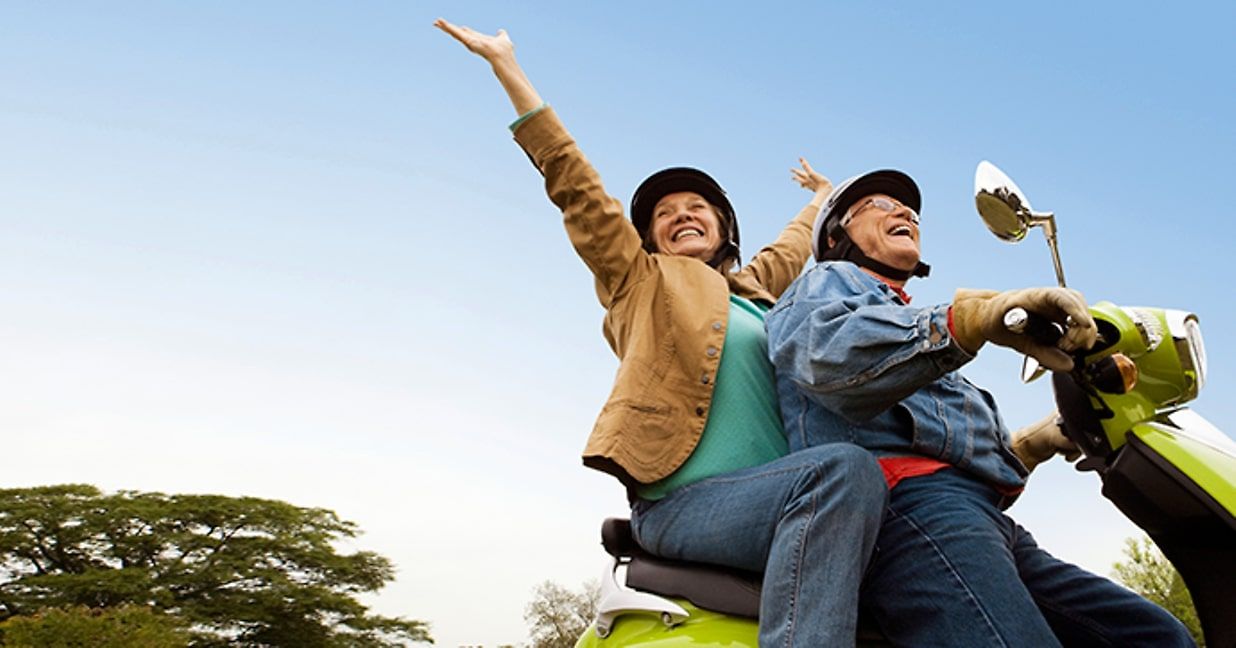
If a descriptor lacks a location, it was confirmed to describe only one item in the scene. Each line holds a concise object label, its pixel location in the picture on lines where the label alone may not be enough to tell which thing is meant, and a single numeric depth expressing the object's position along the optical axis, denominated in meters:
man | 2.19
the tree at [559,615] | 38.00
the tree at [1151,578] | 24.44
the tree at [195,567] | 35.78
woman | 2.25
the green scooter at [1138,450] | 2.20
